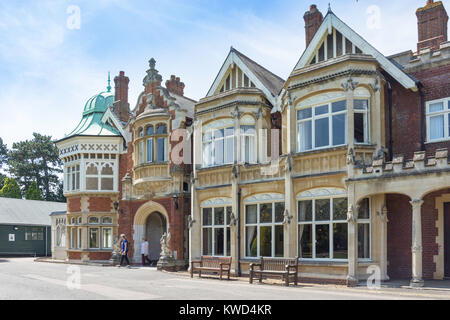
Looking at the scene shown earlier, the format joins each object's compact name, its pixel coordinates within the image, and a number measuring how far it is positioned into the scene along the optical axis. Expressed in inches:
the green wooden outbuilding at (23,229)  1745.8
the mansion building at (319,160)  677.9
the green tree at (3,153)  3430.1
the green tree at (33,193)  2476.6
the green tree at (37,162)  2891.2
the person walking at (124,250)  1012.5
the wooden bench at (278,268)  663.8
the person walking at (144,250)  1022.4
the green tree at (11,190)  2475.4
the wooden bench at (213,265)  767.6
